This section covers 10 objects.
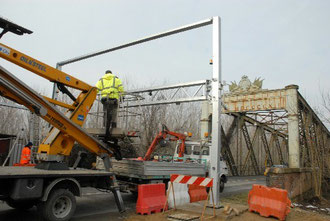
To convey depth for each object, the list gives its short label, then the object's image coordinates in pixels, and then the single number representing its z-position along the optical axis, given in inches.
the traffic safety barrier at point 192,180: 312.9
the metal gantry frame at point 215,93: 347.3
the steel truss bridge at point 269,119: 567.6
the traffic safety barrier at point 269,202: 306.5
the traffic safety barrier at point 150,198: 316.1
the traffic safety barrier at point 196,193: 395.9
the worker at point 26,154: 476.1
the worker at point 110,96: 343.3
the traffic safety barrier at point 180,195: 358.9
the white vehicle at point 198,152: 541.6
